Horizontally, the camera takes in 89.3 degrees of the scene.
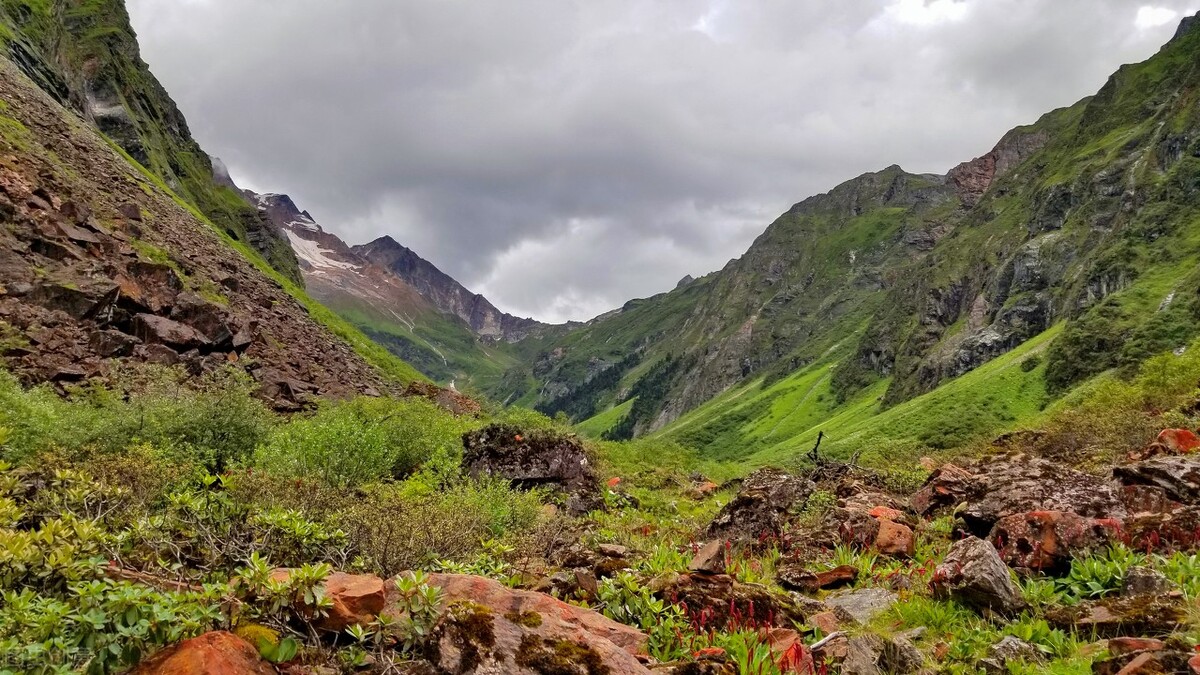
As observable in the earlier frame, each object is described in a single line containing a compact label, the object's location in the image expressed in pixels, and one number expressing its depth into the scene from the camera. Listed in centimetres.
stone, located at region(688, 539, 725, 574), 936
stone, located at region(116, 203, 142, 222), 4572
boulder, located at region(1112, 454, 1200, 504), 927
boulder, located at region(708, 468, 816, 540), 1262
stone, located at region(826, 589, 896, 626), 776
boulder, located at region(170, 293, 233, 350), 3459
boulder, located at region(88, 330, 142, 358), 2808
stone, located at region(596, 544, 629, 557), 1030
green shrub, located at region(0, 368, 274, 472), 1630
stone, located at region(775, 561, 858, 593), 935
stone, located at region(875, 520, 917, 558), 1054
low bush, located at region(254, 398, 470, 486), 1689
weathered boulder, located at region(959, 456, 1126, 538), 965
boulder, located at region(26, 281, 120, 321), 2822
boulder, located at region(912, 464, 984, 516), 1323
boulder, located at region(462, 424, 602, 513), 2094
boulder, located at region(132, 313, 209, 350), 3080
